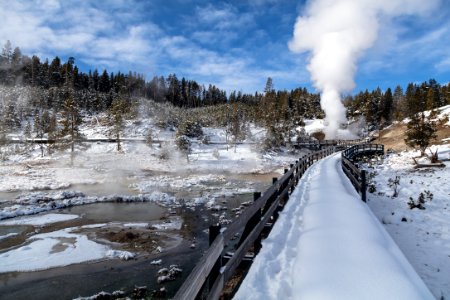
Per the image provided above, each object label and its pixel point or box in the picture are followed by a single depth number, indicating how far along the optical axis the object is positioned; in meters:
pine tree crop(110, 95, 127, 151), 54.03
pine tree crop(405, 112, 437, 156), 30.59
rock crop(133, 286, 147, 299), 8.75
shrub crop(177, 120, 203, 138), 53.48
